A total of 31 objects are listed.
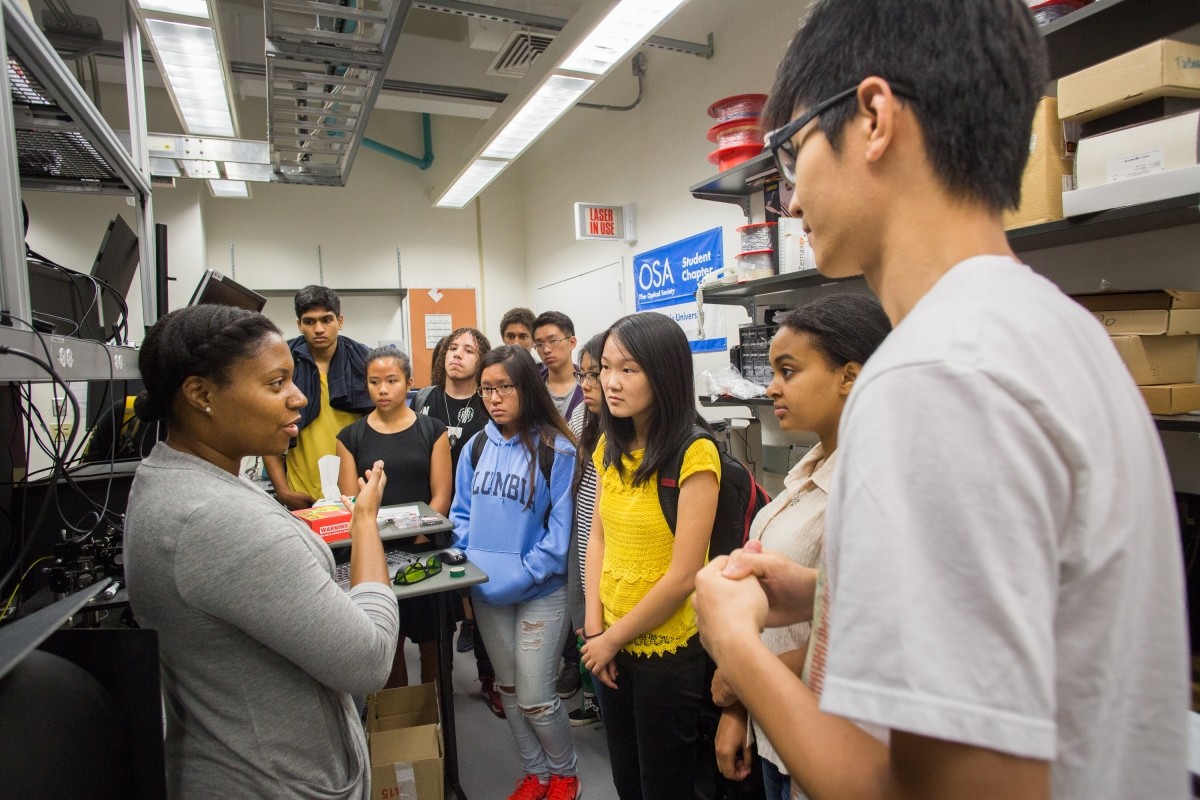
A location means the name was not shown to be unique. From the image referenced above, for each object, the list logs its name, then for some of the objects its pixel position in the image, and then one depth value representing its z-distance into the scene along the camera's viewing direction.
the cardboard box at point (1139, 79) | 1.27
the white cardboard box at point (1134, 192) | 1.25
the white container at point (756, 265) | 2.44
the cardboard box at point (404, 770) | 1.82
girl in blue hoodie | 1.89
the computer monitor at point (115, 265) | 1.62
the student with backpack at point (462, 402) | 2.76
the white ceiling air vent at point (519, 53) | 3.63
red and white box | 1.88
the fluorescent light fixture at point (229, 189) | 4.25
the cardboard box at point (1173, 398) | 1.35
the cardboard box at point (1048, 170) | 1.49
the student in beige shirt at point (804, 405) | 1.18
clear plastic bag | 2.58
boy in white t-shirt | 0.34
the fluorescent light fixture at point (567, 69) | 2.40
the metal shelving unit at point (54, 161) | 0.77
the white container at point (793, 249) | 2.31
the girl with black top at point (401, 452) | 2.45
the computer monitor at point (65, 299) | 1.29
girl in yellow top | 1.43
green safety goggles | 1.85
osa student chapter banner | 3.47
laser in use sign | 4.08
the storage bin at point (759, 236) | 2.43
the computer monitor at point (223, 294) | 1.96
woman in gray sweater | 0.89
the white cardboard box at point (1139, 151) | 1.26
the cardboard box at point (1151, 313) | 1.37
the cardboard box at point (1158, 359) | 1.37
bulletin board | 5.64
